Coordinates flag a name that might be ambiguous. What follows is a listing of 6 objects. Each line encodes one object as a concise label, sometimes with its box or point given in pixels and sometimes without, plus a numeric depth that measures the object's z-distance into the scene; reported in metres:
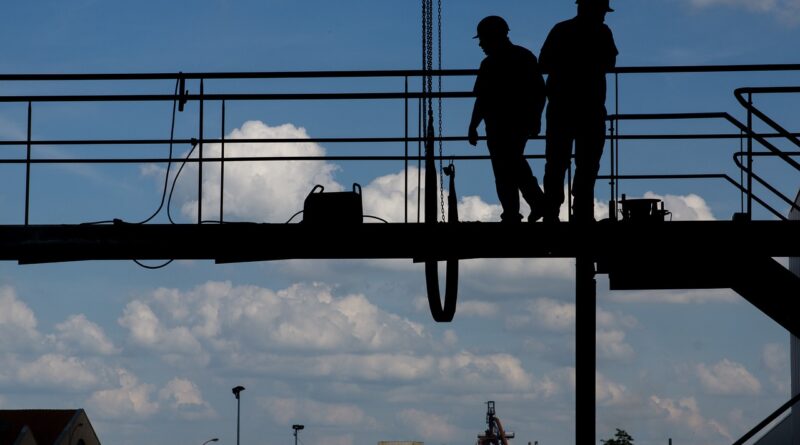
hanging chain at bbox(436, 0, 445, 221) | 14.01
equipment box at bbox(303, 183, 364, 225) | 13.58
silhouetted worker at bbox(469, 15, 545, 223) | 13.25
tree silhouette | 89.06
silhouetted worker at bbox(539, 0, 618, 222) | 12.97
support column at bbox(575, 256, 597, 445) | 12.77
